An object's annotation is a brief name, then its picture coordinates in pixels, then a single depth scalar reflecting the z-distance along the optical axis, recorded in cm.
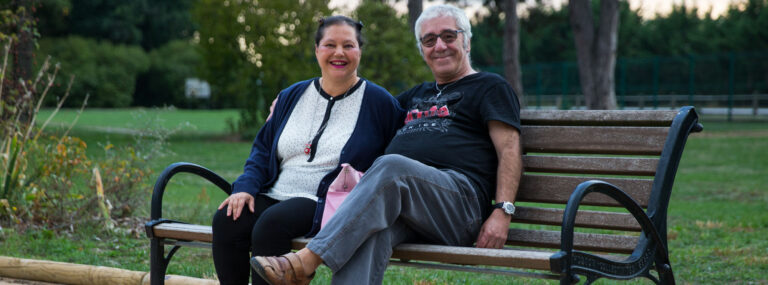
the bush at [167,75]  4378
